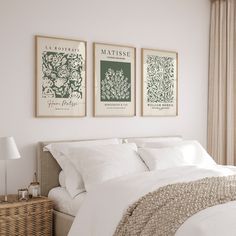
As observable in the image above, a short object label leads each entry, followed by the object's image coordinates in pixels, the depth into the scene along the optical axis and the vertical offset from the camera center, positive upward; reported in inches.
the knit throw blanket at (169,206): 96.3 -22.8
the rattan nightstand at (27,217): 127.5 -33.2
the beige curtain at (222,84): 192.4 +11.1
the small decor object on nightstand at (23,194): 135.5 -27.3
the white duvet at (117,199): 110.2 -23.2
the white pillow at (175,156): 150.1 -17.3
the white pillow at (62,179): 144.7 -24.1
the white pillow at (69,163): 138.1 -18.4
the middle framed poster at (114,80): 163.9 +10.9
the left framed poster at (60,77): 149.9 +11.0
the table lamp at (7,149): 131.1 -12.8
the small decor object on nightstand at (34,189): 140.3 -26.3
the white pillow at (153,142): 165.2 -13.1
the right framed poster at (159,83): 178.2 +10.7
